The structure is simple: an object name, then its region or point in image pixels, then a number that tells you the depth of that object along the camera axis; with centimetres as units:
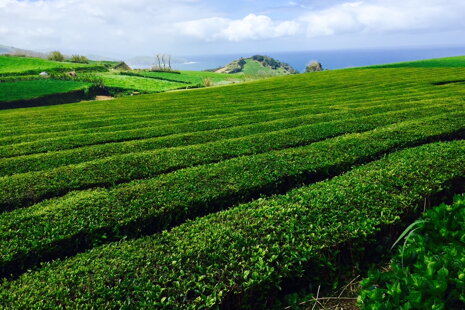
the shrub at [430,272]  324
